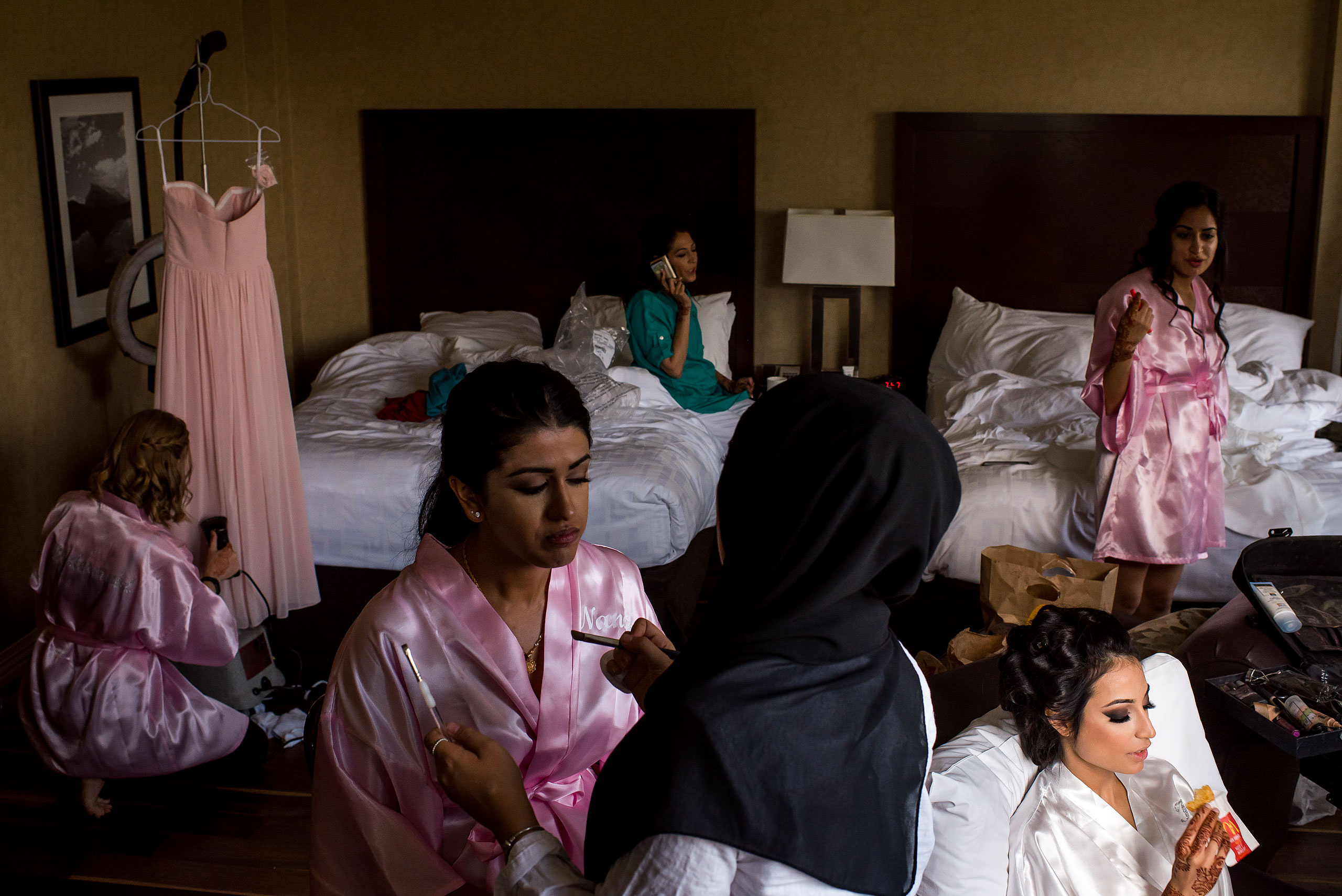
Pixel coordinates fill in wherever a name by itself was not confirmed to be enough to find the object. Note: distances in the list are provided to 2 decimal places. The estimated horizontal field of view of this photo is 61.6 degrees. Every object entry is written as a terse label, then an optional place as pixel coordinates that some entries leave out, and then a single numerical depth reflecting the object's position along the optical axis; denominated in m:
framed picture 3.74
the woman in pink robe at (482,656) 1.55
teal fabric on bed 3.93
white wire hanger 3.51
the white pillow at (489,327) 4.89
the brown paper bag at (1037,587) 2.70
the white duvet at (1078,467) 3.32
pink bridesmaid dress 3.00
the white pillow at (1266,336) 4.34
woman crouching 2.58
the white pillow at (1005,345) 4.32
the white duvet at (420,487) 3.32
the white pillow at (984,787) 1.54
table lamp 4.60
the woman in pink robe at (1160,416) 3.08
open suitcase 1.89
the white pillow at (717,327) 4.82
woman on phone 4.29
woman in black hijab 0.97
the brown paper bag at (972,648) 2.46
